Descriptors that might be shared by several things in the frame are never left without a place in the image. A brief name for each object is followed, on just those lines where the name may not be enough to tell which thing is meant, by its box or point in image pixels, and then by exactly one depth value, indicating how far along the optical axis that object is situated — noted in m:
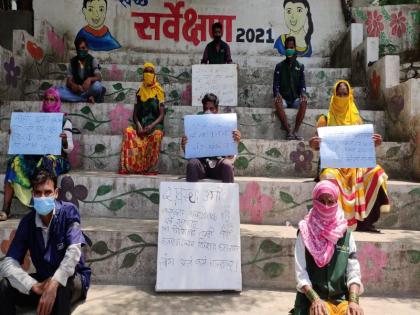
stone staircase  3.46
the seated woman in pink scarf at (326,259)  2.48
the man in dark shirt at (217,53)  6.70
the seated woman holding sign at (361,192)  3.82
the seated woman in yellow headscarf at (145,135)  4.78
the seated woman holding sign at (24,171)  4.01
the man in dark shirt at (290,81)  5.78
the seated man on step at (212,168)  3.85
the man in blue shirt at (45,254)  2.64
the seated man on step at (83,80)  5.79
